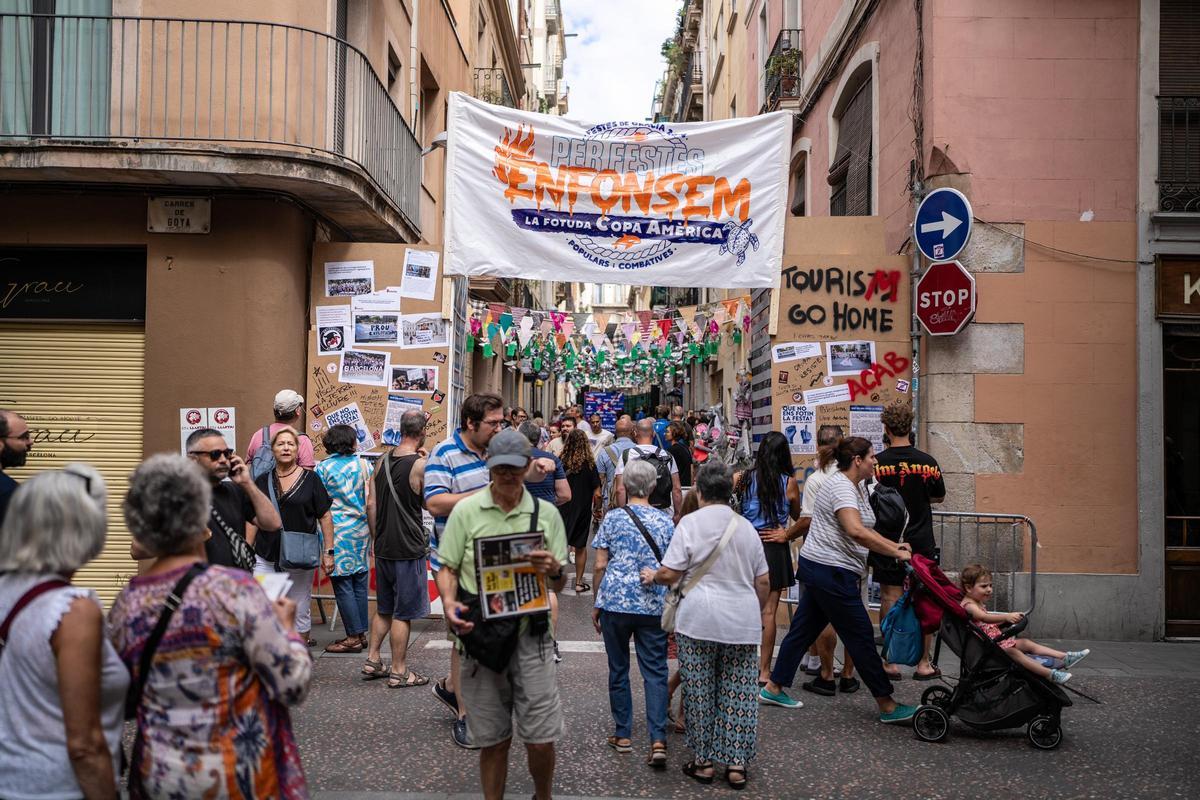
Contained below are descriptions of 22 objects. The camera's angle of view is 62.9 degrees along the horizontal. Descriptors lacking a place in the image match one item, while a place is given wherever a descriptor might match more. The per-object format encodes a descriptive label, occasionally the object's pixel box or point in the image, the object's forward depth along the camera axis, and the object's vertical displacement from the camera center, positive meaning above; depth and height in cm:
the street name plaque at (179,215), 941 +181
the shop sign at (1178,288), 940 +122
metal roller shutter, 961 +13
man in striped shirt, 584 -33
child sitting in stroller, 594 -133
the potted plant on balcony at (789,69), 1600 +558
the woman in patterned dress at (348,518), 780 -90
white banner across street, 929 +201
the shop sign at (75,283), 966 +118
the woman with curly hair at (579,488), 1068 -88
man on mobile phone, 462 -51
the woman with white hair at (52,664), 258 -69
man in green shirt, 428 -104
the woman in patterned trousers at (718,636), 518 -119
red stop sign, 928 +109
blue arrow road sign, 929 +181
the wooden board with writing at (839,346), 980 +66
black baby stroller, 593 -169
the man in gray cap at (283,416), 723 -8
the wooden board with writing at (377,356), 980 +50
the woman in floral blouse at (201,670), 272 -74
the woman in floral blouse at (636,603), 548 -108
